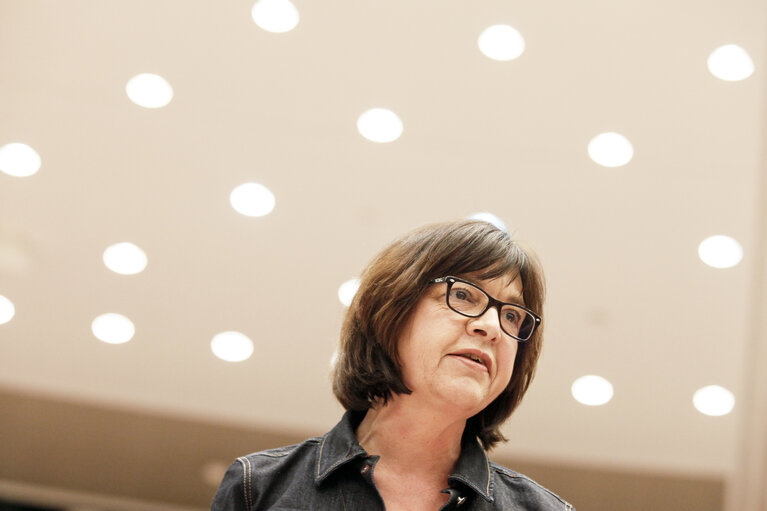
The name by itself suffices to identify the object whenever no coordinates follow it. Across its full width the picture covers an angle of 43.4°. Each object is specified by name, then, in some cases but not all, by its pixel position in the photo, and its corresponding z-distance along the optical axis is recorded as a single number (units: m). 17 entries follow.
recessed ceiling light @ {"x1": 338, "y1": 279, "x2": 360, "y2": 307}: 5.42
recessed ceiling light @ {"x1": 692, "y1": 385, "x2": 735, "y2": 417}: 5.62
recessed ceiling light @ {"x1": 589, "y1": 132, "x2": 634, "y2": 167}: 4.59
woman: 1.44
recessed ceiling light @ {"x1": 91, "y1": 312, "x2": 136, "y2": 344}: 5.74
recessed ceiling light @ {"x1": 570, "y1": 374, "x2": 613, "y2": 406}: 5.75
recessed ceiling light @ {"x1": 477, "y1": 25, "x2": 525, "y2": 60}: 4.21
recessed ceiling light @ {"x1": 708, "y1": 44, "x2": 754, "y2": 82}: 4.13
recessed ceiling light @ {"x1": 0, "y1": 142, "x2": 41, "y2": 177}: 4.94
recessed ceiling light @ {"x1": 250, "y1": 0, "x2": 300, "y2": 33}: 4.18
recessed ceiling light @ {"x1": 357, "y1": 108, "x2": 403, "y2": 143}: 4.64
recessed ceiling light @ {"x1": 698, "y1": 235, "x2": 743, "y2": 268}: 4.95
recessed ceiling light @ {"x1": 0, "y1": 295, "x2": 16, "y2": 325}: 5.68
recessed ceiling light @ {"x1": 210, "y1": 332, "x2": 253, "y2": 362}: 5.78
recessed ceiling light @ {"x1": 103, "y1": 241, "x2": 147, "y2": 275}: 5.37
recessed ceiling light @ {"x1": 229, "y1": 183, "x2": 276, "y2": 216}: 5.05
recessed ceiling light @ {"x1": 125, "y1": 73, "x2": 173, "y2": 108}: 4.59
